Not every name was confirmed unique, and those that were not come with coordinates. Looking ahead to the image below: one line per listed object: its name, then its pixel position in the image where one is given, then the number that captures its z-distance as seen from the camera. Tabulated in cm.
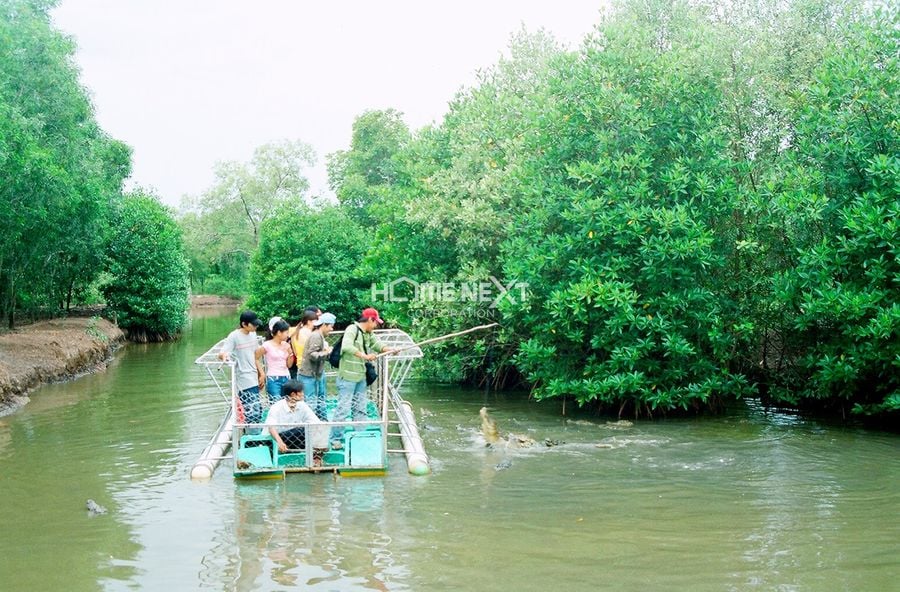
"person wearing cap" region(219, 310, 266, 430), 1140
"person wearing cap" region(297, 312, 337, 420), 1167
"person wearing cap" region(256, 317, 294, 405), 1179
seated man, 1054
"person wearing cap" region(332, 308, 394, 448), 1136
